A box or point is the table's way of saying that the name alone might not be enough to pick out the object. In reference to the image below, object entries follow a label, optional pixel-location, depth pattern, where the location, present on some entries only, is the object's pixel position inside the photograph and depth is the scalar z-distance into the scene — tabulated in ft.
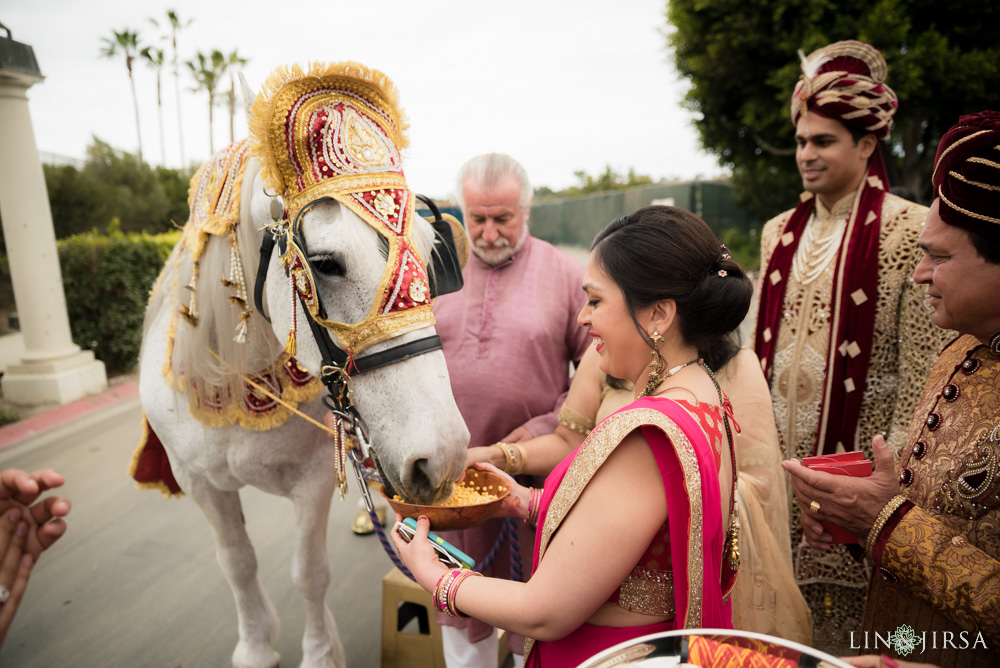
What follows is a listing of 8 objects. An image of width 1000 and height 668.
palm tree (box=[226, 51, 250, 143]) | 95.41
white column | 20.42
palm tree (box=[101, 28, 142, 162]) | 102.58
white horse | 4.87
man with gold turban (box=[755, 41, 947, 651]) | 7.33
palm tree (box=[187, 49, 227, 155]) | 104.68
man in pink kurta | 7.47
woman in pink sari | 3.55
